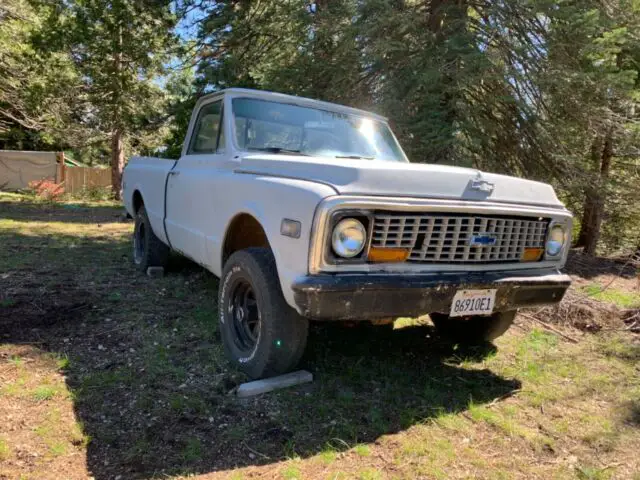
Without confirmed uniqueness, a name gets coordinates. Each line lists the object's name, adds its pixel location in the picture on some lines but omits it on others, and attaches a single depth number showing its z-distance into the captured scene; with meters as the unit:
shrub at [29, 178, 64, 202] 18.28
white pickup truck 2.64
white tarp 23.80
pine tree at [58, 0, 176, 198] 10.81
